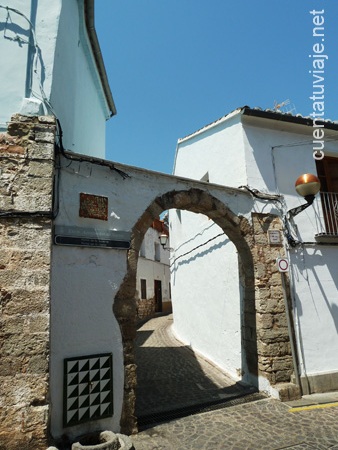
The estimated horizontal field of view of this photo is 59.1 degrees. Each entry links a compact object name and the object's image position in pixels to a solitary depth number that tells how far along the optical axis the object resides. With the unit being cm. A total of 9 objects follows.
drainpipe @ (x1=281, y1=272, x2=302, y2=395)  482
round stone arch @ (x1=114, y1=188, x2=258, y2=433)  375
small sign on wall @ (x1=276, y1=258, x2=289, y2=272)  495
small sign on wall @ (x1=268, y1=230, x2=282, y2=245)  532
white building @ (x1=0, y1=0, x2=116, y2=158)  373
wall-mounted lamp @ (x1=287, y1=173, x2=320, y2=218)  488
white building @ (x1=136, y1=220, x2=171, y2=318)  1586
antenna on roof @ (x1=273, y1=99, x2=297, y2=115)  718
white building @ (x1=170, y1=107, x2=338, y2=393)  521
